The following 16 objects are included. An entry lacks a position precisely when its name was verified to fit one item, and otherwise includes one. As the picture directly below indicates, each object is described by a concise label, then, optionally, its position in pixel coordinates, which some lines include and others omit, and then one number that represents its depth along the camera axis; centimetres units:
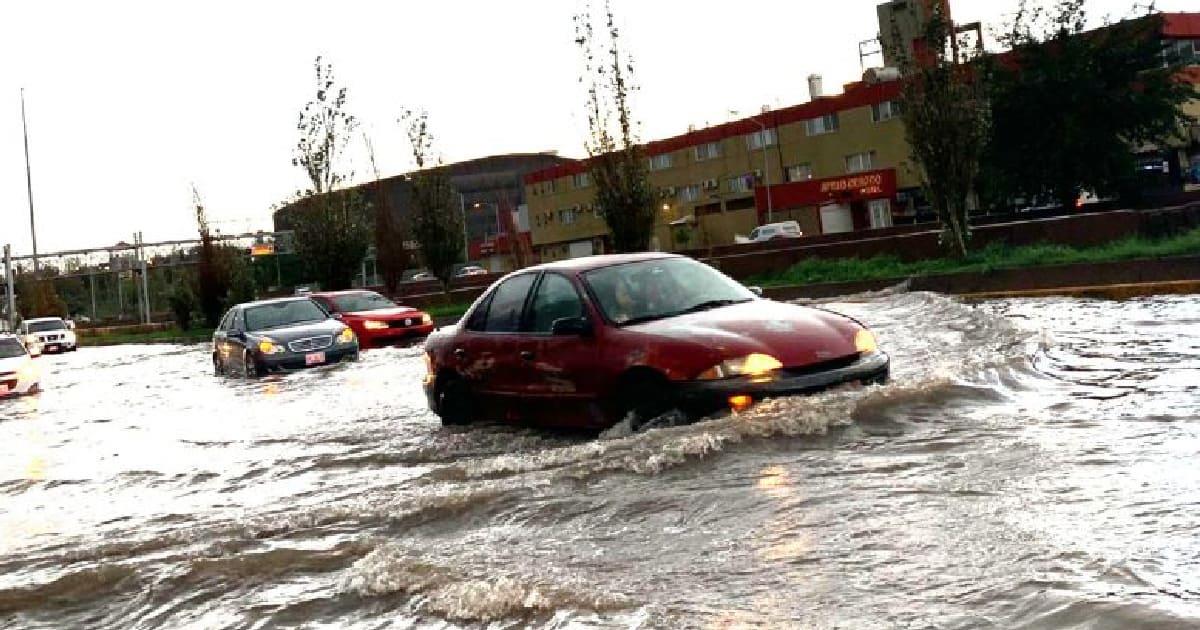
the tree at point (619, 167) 2756
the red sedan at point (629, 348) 768
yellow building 6544
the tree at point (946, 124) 2358
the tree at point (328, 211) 4041
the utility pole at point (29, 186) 6400
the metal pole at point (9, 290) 6167
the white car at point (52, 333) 4903
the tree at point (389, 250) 3988
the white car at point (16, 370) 2173
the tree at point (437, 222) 3884
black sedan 1964
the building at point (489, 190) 11506
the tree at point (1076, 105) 3384
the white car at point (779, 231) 5591
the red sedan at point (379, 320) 2370
